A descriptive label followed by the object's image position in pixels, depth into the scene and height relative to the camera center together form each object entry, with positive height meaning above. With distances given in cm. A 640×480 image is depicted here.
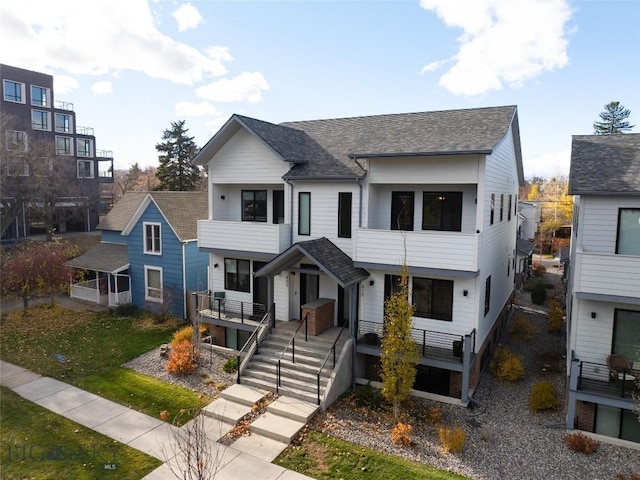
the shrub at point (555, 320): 2205 -546
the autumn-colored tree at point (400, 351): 1296 -421
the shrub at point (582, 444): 1177 -626
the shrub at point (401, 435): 1209 -630
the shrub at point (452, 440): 1181 -623
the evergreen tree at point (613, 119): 5832 +1295
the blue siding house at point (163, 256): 2372 -289
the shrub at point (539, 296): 2773 -526
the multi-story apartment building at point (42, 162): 3819 +402
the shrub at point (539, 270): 3807 -512
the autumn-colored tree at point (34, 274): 2369 -400
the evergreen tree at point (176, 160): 5153 +534
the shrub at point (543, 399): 1396 -597
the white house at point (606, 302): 1240 -265
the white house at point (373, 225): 1499 -64
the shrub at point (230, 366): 1678 -618
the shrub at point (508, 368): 1630 -590
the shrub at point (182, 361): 1645 -593
